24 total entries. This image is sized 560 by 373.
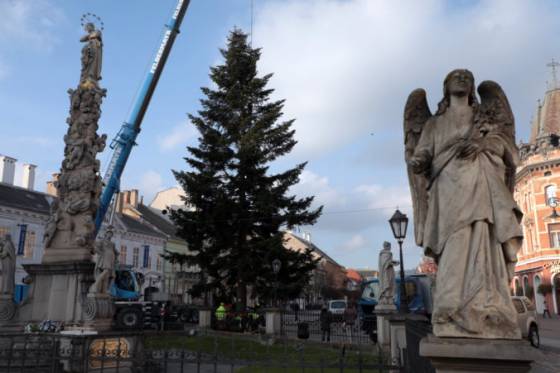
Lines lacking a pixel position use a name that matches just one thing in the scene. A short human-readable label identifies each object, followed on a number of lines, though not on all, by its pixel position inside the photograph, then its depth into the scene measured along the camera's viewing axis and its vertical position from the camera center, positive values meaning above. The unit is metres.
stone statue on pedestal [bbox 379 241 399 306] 15.75 +0.39
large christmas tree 24.95 +5.01
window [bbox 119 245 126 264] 47.72 +3.26
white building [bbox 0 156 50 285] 36.88 +5.85
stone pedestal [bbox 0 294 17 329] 10.53 -0.53
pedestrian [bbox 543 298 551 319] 42.91 -2.05
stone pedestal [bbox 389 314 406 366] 11.21 -1.09
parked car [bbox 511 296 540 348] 15.20 -1.16
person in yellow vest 22.05 -1.30
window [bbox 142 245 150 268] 50.91 +3.16
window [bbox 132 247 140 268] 49.56 +3.37
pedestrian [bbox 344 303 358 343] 22.18 -1.51
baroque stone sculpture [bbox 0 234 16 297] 10.91 +0.48
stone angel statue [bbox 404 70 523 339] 3.45 +0.65
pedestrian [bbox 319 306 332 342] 19.07 -1.49
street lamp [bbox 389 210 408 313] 13.63 +1.84
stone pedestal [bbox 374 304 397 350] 15.37 -1.18
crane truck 22.36 +6.61
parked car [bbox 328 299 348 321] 38.56 -1.53
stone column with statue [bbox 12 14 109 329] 10.41 +1.41
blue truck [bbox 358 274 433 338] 21.61 -0.40
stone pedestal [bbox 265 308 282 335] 19.62 -1.45
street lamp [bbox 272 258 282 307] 21.83 +0.70
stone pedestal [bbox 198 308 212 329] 22.02 -1.45
